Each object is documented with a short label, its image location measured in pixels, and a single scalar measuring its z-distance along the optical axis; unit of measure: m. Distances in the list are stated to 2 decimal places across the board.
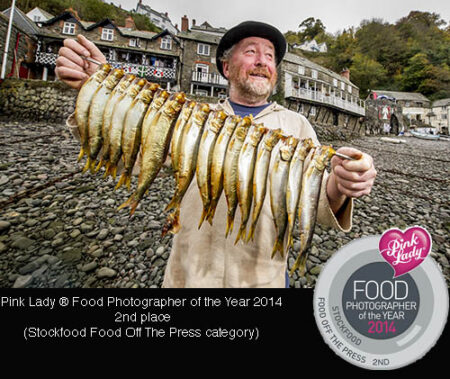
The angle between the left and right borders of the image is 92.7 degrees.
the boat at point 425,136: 40.11
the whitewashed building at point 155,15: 86.25
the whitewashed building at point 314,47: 82.45
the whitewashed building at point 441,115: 62.20
